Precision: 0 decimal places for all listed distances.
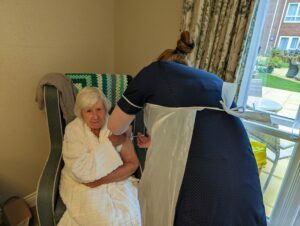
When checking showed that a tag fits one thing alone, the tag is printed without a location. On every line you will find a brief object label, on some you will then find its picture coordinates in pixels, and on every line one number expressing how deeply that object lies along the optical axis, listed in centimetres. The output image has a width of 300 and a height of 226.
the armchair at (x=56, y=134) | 117
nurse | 73
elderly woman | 117
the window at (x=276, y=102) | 134
